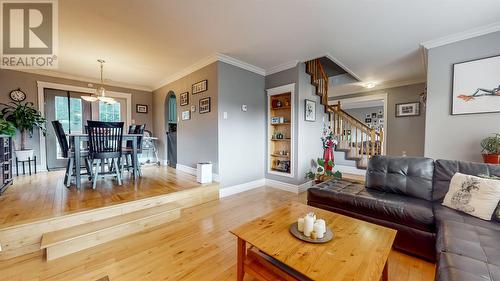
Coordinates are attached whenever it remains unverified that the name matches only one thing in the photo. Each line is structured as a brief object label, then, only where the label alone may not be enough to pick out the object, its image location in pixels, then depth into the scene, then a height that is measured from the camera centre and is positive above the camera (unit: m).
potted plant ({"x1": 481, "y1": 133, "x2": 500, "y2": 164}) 2.33 -0.15
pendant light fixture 3.94 +0.81
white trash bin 3.32 -0.63
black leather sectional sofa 1.05 -0.66
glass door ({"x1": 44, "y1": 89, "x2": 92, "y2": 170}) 4.45 +0.53
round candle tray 1.21 -0.65
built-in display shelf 4.06 +0.13
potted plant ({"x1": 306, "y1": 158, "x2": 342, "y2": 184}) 3.72 -0.71
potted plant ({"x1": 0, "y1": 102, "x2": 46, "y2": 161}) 3.82 +0.35
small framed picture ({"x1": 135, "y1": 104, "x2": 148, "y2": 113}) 5.66 +0.85
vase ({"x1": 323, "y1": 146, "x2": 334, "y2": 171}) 3.87 -0.35
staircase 5.01 -0.03
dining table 2.79 -0.14
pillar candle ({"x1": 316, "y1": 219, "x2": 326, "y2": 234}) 1.27 -0.57
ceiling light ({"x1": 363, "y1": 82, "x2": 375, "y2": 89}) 5.16 +1.43
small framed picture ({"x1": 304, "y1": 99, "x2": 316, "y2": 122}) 3.82 +0.54
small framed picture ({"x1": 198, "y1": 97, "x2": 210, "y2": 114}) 3.59 +0.60
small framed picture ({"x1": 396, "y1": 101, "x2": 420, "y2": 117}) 4.87 +0.73
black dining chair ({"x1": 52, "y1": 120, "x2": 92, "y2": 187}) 2.91 -0.25
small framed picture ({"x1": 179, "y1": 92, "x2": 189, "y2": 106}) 4.21 +0.85
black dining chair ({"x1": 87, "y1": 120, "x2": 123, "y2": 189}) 2.83 -0.07
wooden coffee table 0.98 -0.67
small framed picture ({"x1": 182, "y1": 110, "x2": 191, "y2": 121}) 4.18 +0.48
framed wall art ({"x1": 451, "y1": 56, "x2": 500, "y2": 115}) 2.46 +0.67
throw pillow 1.53 -0.50
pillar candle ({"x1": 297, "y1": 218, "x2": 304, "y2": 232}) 1.32 -0.61
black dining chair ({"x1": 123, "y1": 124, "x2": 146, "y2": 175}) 3.55 -0.08
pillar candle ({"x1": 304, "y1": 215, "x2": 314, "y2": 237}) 1.26 -0.58
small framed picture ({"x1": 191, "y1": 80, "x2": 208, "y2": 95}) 3.66 +0.98
